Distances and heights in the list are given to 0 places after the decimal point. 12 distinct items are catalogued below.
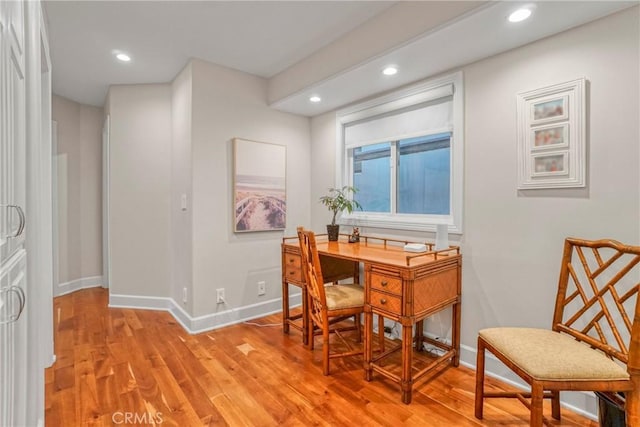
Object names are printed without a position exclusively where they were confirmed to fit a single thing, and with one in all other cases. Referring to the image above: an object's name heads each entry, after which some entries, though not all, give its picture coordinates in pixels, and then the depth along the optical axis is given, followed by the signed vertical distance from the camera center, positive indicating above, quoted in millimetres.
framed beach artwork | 3041 +240
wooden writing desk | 1838 -514
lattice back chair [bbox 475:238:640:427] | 1311 -649
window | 2352 +470
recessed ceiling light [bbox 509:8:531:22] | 1621 +1030
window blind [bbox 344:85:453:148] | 2402 +774
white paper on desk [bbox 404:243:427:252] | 2219 -271
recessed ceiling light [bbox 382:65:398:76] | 2301 +1044
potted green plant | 2930 +63
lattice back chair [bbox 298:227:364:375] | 2146 -640
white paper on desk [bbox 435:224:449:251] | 2201 -194
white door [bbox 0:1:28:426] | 931 +1
